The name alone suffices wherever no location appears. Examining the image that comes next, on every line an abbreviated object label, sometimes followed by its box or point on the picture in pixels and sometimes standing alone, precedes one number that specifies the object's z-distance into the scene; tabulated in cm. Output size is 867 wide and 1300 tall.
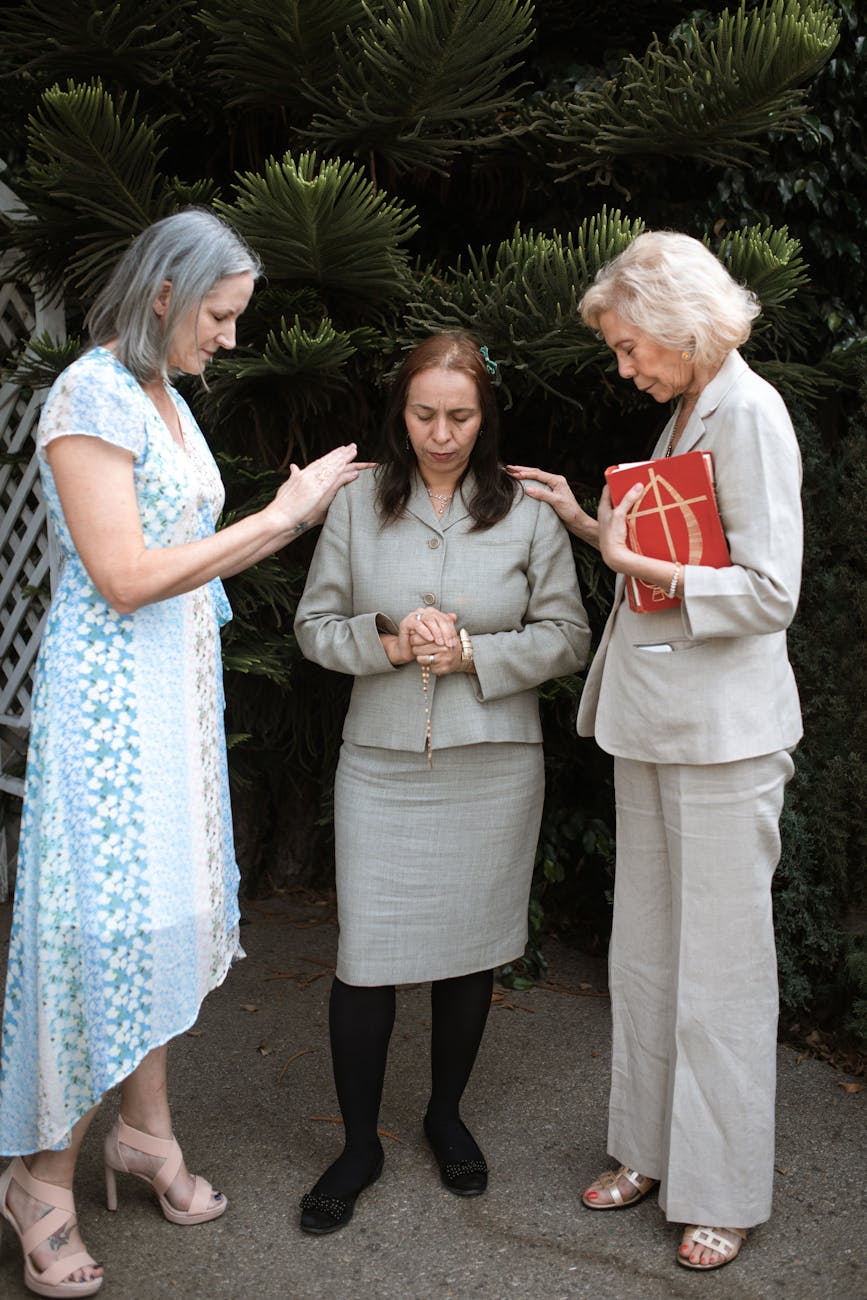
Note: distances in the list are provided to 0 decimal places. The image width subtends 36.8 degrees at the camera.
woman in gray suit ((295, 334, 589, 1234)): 282
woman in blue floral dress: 233
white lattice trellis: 467
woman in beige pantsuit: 248
